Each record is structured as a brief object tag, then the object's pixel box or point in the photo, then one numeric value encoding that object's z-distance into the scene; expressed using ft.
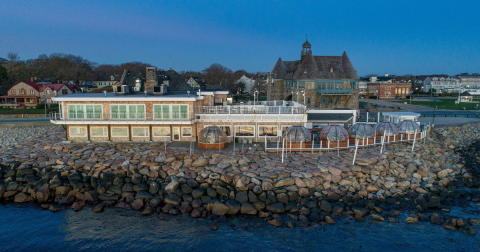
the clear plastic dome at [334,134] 83.76
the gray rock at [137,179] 66.74
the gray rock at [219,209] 58.21
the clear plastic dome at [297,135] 81.71
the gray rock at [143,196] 62.69
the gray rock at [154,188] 64.39
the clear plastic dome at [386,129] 93.76
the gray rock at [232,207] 58.70
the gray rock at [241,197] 60.80
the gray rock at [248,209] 58.54
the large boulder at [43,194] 64.44
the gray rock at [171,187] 63.77
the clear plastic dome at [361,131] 87.51
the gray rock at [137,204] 60.70
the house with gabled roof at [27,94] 193.36
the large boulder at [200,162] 72.02
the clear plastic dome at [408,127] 96.99
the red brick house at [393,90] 295.48
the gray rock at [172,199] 61.05
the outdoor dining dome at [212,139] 82.12
